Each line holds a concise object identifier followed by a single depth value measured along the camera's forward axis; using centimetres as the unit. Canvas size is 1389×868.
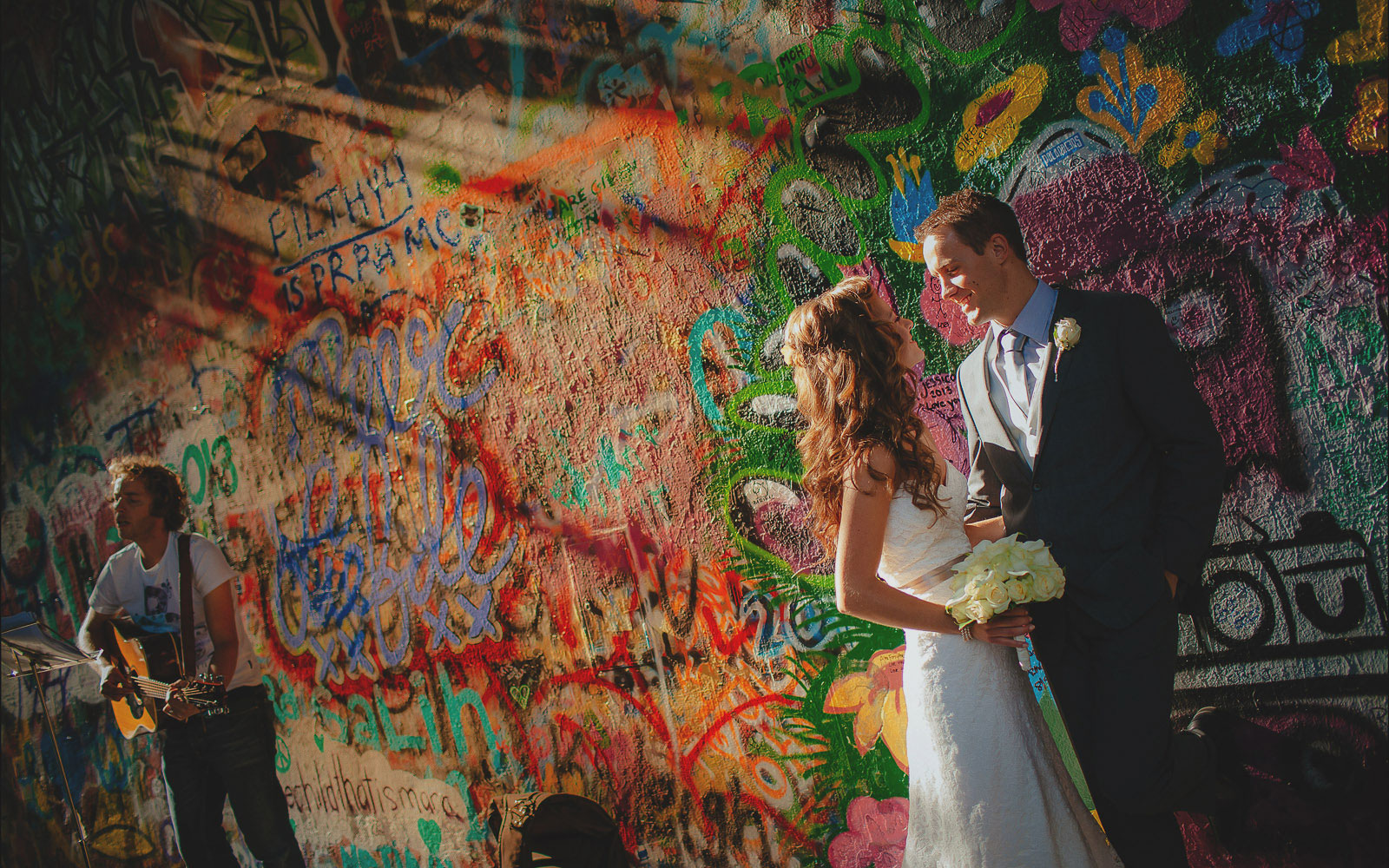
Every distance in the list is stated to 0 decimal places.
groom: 220
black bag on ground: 314
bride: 234
